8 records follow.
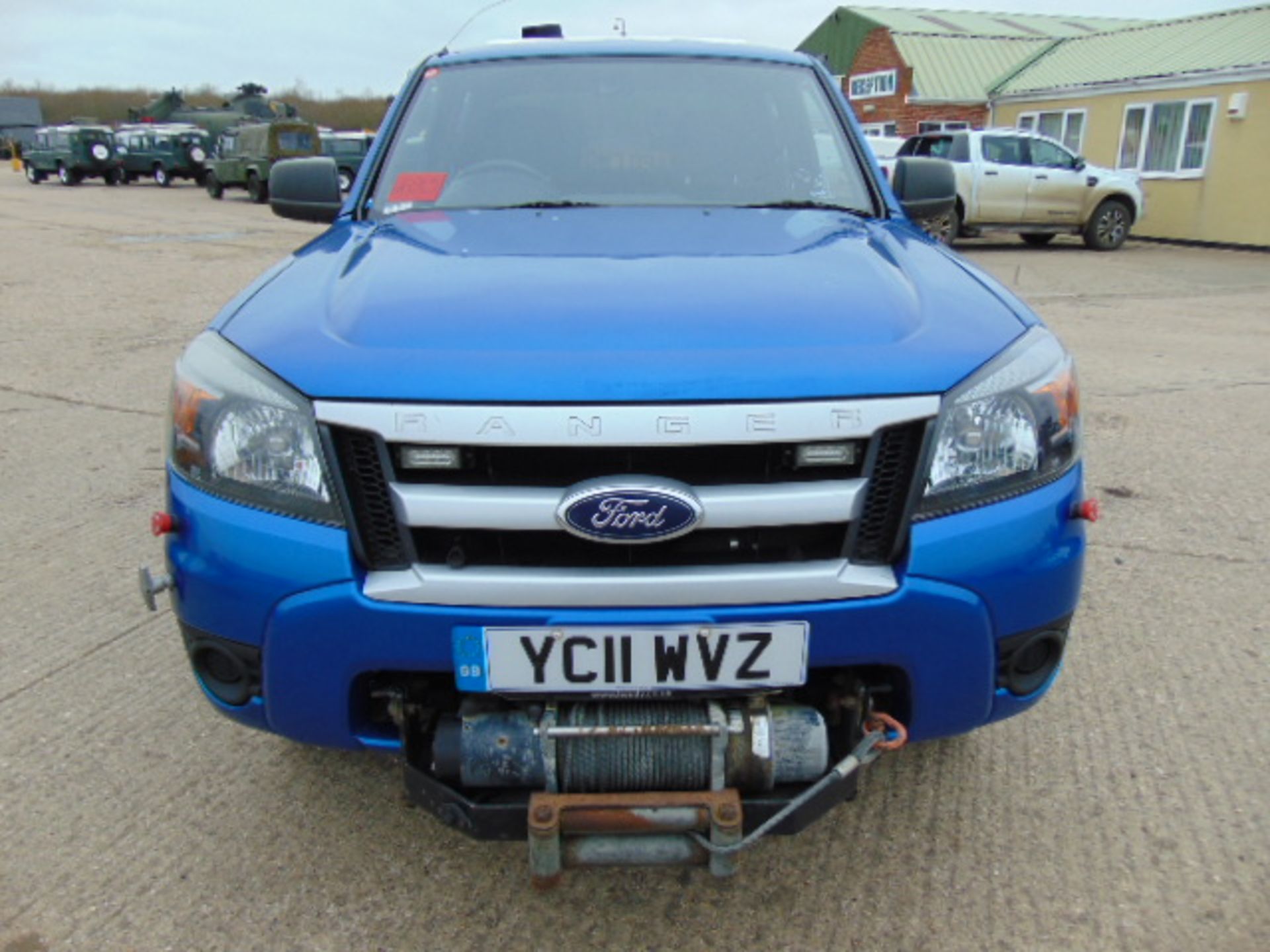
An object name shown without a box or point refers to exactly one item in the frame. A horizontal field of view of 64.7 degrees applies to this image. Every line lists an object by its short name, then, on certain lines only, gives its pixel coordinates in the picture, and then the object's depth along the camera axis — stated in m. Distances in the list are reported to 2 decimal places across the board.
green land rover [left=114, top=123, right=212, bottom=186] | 30.27
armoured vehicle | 37.38
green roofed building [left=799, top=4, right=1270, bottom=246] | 16.23
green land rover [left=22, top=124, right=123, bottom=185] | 30.16
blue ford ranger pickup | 1.63
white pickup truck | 15.01
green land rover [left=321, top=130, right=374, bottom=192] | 25.30
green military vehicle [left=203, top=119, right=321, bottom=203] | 24.23
